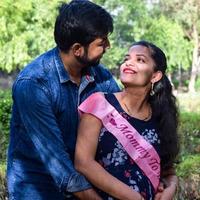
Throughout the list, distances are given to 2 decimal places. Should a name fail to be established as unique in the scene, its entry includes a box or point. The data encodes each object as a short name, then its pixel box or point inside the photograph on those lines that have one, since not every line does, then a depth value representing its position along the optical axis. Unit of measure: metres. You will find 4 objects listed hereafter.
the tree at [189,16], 29.84
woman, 2.02
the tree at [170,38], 27.31
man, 1.88
